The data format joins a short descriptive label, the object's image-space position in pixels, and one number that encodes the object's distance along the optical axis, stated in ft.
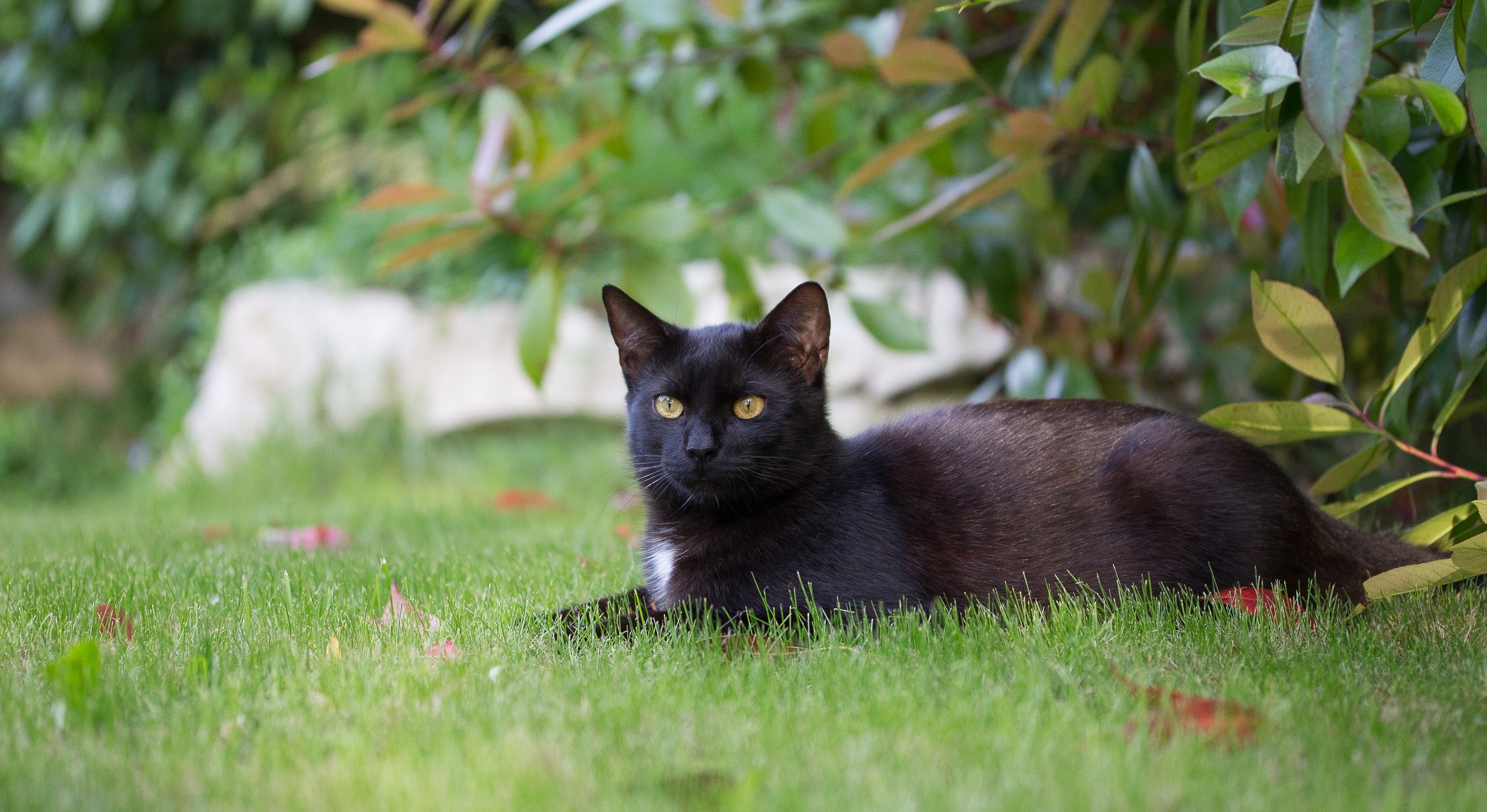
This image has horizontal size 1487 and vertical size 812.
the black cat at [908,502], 7.70
